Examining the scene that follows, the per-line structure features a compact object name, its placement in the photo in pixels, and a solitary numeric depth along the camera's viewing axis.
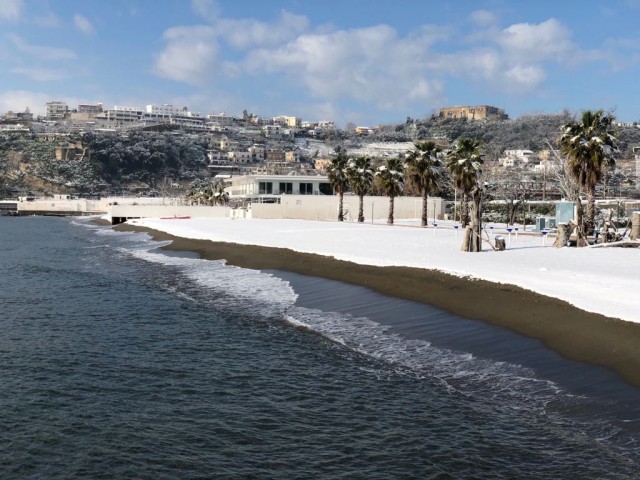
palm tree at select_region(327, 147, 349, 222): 84.50
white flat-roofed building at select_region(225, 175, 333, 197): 103.44
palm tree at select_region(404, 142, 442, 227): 67.88
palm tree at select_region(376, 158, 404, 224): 75.25
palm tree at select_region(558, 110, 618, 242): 40.75
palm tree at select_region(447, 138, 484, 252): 56.75
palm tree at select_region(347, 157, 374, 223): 82.44
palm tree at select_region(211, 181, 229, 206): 137.27
